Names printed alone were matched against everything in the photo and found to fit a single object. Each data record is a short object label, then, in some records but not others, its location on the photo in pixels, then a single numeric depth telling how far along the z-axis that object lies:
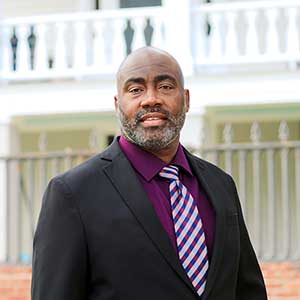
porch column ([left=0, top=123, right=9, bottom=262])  9.24
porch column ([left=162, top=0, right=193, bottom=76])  11.02
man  2.63
